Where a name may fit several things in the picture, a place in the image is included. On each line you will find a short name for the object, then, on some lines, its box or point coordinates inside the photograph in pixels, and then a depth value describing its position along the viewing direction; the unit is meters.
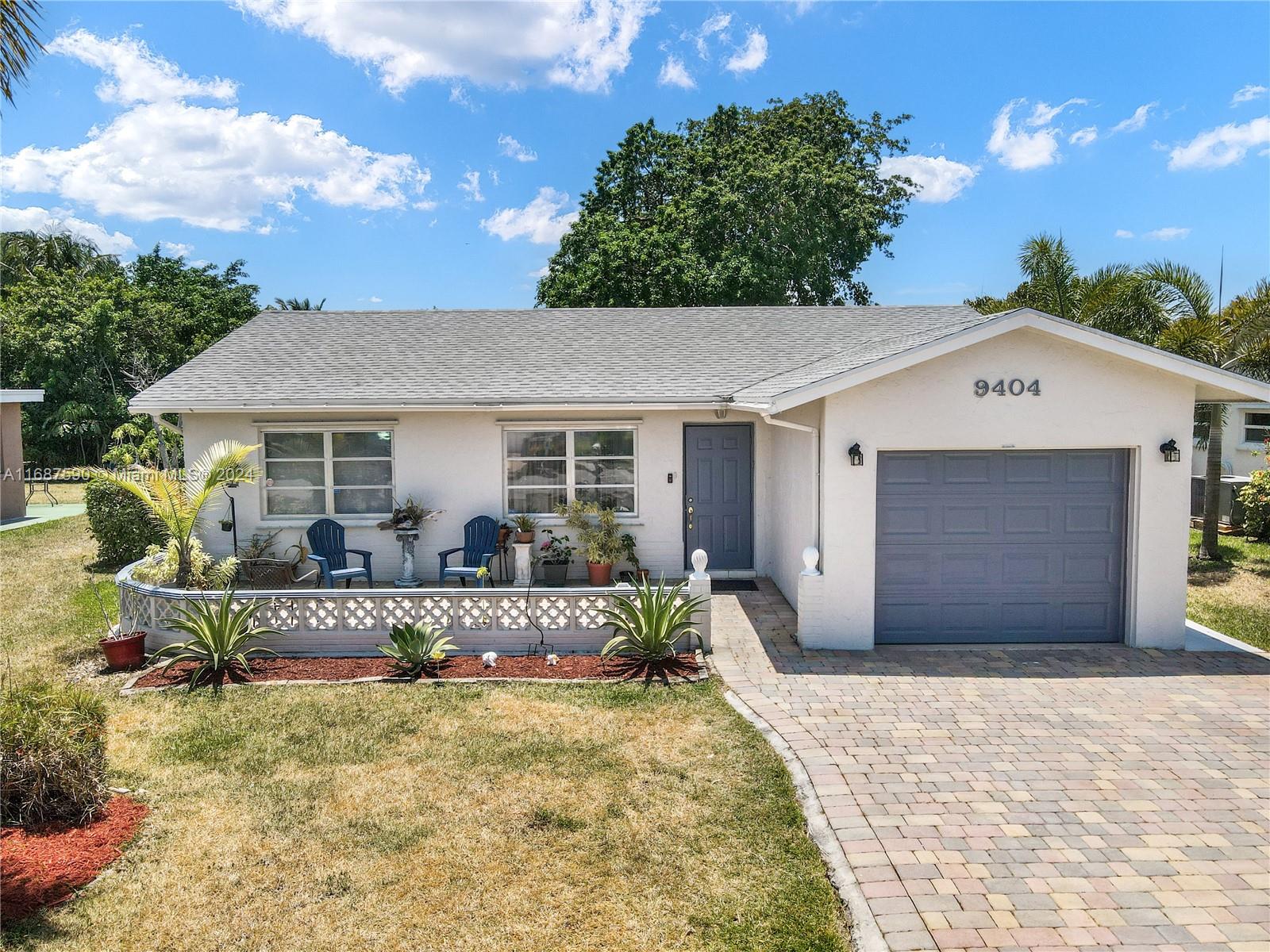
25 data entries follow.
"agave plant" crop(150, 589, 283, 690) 8.21
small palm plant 9.05
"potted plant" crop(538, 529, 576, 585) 11.88
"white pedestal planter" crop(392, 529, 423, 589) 11.52
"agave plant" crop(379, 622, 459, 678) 8.23
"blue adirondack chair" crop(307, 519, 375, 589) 11.59
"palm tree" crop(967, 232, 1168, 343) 14.23
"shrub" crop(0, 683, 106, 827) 5.16
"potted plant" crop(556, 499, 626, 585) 11.73
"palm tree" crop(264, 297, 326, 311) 47.34
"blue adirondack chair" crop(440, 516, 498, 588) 11.70
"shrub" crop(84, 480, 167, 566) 13.74
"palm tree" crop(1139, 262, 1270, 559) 13.09
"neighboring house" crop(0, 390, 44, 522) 18.98
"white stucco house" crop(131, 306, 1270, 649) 8.76
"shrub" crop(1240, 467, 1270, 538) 15.27
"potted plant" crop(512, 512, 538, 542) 11.63
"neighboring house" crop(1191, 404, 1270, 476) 19.28
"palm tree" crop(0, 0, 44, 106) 5.29
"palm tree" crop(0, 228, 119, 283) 40.30
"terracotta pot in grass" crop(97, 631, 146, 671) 8.62
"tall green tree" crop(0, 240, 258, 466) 30.08
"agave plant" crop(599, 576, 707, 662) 8.30
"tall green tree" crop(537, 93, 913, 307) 25.64
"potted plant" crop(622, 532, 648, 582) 12.01
